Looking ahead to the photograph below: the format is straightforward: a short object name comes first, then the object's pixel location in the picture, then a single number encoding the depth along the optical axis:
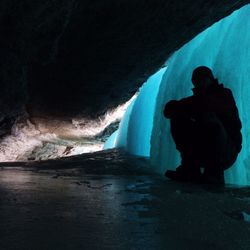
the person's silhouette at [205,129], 2.56
